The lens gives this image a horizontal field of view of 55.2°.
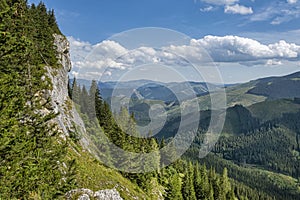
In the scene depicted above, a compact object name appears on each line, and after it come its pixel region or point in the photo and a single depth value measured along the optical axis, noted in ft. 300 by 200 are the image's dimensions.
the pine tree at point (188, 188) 259.17
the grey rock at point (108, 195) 104.78
